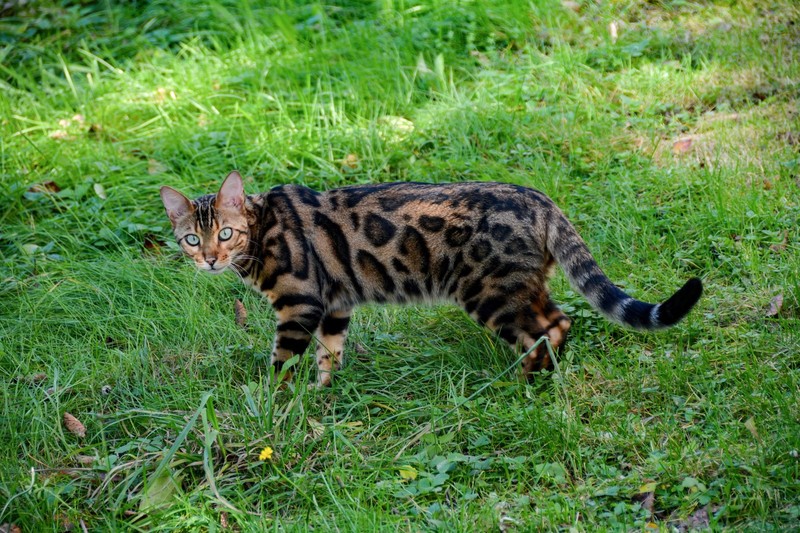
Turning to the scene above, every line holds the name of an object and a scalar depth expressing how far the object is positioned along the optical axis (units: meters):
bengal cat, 8.22
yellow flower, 6.93
